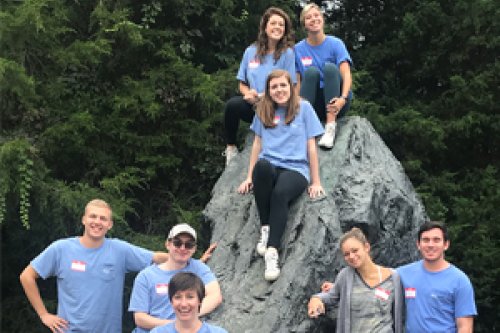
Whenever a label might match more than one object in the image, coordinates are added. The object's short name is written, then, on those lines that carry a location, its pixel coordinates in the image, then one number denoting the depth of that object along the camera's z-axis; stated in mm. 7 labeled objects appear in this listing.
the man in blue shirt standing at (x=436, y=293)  4168
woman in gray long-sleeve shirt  4137
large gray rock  4688
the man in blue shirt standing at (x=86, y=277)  4477
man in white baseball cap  4094
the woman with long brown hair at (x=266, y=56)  5535
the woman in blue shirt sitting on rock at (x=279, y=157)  4734
